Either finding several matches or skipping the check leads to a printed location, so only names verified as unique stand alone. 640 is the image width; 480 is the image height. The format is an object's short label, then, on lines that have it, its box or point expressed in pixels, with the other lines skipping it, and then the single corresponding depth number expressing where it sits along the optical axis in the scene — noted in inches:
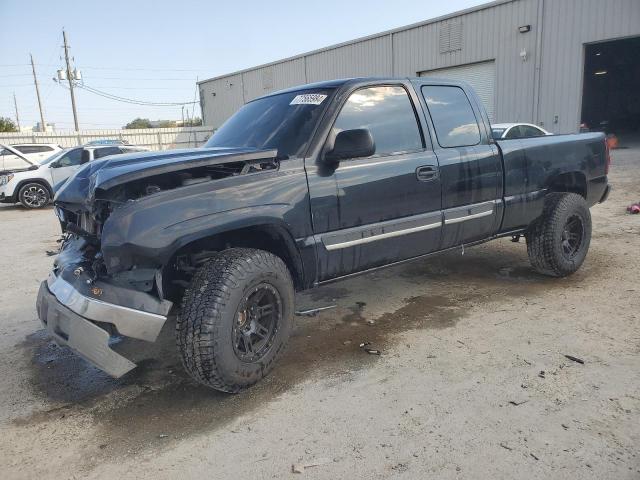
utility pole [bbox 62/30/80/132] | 1549.1
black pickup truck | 104.7
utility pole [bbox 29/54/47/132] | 1865.7
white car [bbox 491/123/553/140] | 437.8
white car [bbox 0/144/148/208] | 474.9
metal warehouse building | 613.9
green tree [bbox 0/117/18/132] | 1398.6
